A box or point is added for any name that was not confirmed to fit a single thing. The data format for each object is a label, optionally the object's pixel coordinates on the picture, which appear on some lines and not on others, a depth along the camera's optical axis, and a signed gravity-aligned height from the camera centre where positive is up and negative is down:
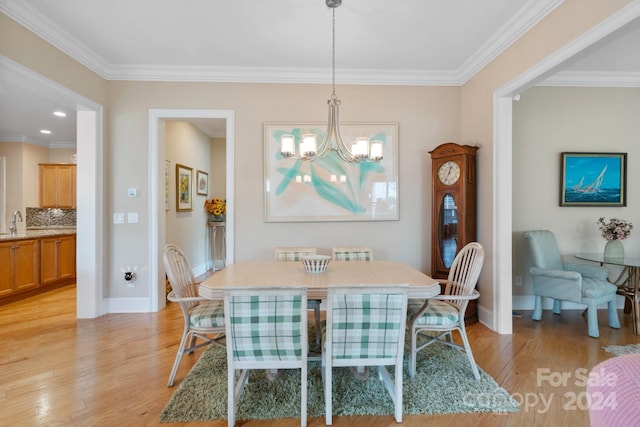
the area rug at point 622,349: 2.55 -1.19
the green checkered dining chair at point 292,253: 3.00 -0.42
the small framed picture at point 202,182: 5.67 +0.56
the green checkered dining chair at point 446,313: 2.16 -0.75
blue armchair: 2.90 -0.72
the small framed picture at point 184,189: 4.80 +0.37
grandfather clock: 3.17 +0.07
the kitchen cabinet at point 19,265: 3.94 -0.75
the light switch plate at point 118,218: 3.50 -0.08
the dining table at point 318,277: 1.87 -0.46
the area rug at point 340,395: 1.82 -1.20
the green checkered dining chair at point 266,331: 1.58 -0.64
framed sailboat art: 3.58 +0.36
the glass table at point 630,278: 2.93 -0.70
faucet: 4.57 -0.23
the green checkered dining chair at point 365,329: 1.61 -0.65
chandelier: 2.30 +0.50
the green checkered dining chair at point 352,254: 3.04 -0.43
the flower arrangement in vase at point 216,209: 6.05 +0.04
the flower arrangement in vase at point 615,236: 3.20 -0.27
